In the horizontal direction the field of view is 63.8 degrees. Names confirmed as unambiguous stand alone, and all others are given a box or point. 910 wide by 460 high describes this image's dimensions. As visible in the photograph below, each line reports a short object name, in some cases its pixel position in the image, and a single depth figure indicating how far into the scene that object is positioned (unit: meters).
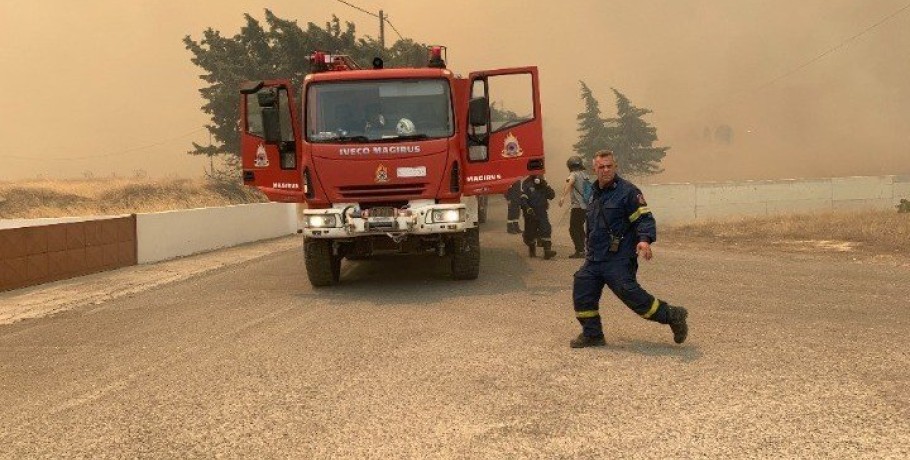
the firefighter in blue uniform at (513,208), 15.87
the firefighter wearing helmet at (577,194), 11.78
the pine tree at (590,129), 65.19
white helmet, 9.08
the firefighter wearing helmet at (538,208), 12.11
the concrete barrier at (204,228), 14.21
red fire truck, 8.87
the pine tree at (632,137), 65.75
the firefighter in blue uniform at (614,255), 5.61
